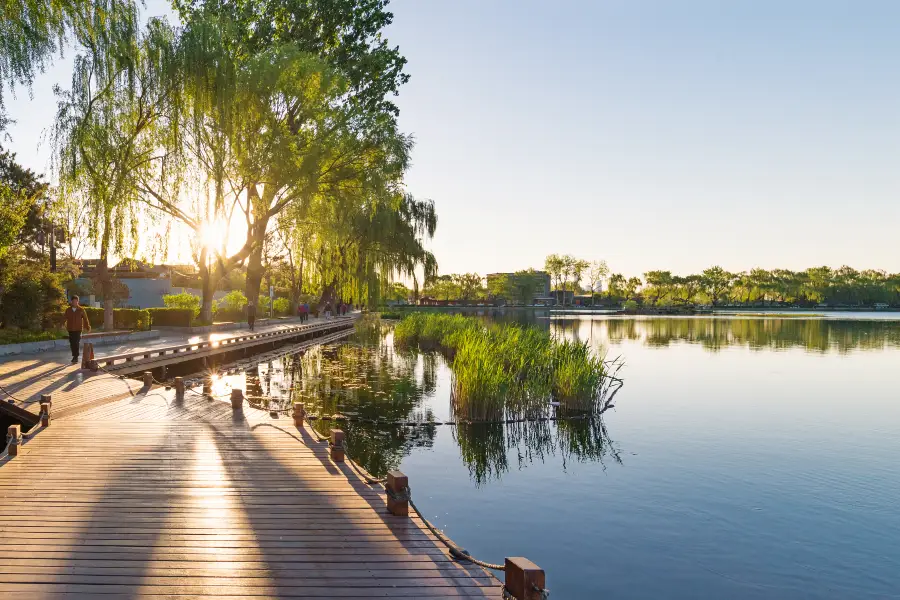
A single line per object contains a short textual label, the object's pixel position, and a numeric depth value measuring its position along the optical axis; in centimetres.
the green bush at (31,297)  1953
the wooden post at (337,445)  770
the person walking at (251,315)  3088
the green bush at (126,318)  2542
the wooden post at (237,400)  1095
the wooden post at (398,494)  578
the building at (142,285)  4572
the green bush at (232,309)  3716
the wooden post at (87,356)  1454
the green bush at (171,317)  2847
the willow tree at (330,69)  2320
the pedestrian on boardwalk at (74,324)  1534
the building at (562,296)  14775
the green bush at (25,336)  1774
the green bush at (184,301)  3359
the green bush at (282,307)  4812
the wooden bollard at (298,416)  989
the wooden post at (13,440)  762
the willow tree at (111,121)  1703
